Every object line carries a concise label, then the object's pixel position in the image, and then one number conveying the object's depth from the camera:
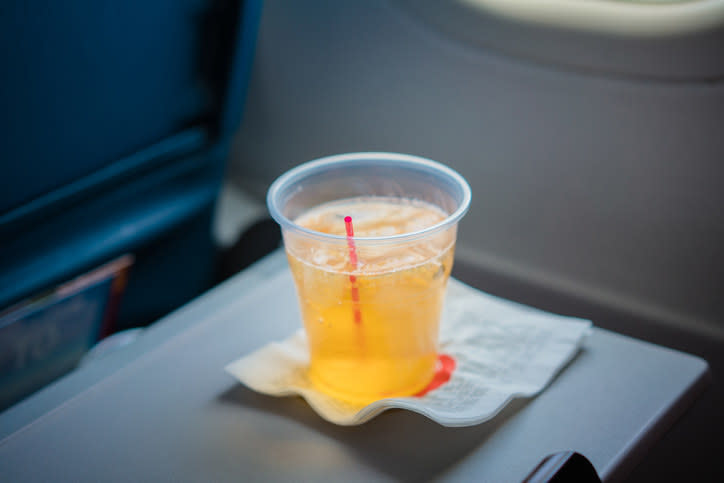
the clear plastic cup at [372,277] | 0.62
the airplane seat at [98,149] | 0.81
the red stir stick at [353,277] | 0.61
